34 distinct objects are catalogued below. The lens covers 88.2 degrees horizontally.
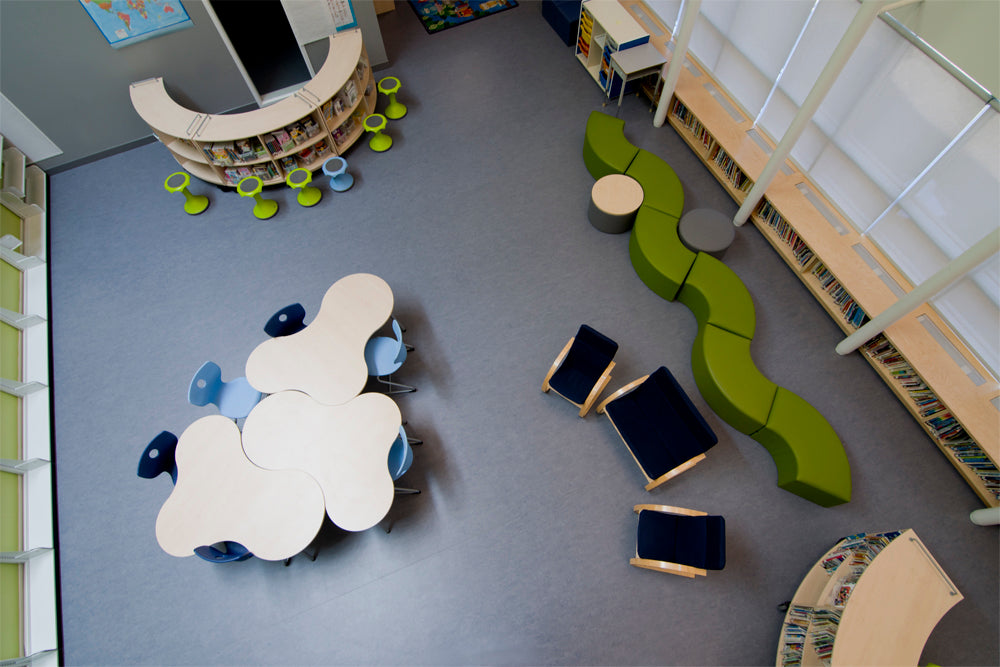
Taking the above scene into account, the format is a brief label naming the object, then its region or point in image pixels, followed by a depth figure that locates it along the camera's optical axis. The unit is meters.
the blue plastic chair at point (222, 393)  4.28
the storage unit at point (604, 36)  5.81
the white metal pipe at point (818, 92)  3.55
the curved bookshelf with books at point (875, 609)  3.24
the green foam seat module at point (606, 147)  5.52
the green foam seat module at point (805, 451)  4.04
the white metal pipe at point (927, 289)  3.37
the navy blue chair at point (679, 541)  3.66
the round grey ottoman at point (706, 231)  5.04
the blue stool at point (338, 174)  5.70
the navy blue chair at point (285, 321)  4.48
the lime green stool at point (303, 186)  5.64
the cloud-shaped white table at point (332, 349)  4.21
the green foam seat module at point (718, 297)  4.65
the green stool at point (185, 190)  5.60
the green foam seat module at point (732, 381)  4.30
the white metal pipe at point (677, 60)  4.98
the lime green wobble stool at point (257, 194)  5.55
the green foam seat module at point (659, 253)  4.88
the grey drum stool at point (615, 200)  5.25
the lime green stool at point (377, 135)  5.95
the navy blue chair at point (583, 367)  4.43
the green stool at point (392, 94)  6.19
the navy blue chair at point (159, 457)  3.92
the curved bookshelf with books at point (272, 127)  5.39
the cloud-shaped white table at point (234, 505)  3.68
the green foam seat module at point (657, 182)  5.28
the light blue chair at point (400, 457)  4.00
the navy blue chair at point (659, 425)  4.11
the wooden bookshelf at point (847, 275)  4.10
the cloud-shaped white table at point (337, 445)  3.77
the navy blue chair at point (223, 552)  3.71
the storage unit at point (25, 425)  3.90
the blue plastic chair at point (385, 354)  4.45
